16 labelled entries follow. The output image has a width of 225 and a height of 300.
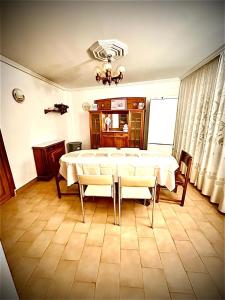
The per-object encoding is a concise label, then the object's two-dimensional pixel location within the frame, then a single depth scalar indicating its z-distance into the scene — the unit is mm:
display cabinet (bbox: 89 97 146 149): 3681
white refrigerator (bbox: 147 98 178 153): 3264
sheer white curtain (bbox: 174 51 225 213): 1931
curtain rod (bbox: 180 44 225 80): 1931
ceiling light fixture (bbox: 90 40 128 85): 1713
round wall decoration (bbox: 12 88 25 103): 2316
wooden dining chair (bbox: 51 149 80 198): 2215
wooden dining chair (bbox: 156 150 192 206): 1921
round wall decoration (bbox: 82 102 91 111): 4336
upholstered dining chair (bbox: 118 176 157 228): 1443
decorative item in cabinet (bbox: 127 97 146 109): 3625
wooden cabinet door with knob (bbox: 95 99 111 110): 3863
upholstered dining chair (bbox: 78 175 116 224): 1487
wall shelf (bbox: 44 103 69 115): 3410
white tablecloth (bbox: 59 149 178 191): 1831
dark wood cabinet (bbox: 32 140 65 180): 2746
